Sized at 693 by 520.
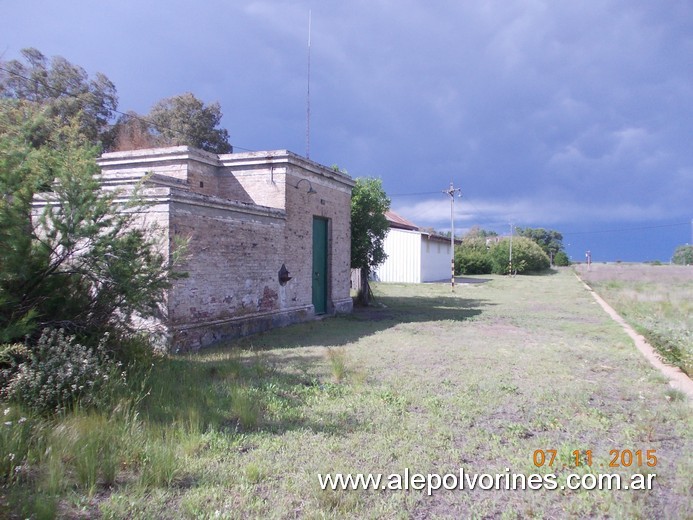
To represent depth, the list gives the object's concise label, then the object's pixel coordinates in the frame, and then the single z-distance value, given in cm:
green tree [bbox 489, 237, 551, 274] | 4775
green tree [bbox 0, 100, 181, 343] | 490
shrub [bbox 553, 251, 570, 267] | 7944
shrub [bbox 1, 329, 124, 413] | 447
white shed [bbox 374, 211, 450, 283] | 3241
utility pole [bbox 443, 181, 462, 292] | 3097
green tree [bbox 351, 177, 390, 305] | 1700
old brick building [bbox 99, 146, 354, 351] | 871
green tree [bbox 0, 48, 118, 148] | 2475
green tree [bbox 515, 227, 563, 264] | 9081
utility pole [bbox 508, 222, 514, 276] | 4643
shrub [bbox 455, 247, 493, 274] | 4526
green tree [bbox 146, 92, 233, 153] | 2970
